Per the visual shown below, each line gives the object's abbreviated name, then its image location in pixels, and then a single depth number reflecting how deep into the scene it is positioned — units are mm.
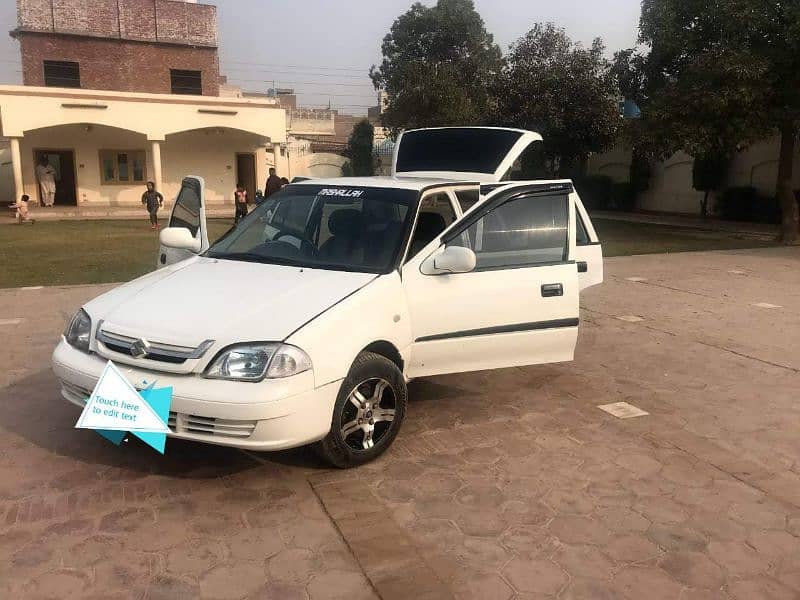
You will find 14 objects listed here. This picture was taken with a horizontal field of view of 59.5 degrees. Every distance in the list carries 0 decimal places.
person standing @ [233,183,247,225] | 18266
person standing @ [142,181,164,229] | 19016
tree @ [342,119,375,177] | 40438
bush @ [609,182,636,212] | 28781
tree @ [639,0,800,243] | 14539
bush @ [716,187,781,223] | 22262
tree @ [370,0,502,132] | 38094
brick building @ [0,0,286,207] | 24422
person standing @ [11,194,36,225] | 20594
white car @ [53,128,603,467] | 3523
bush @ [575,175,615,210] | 29945
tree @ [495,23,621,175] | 19984
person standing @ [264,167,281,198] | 17812
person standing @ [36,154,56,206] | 25641
